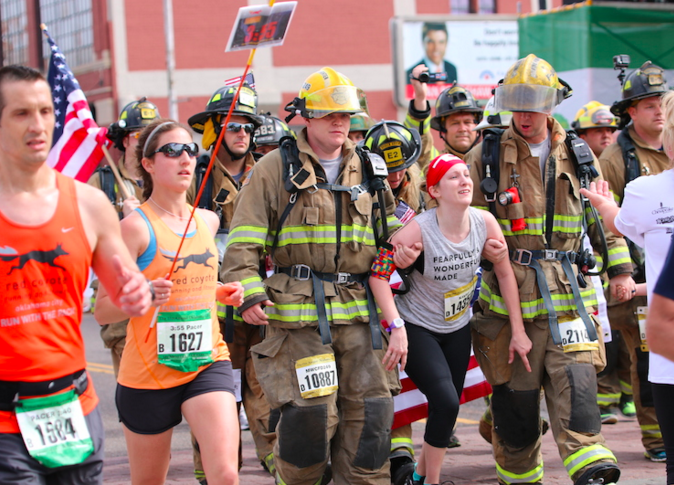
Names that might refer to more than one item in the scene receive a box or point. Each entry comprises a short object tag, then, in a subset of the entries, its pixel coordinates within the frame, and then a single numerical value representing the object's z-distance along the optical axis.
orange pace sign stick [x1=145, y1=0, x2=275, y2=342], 8.18
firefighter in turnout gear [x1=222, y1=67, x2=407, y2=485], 9.90
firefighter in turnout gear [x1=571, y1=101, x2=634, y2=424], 16.31
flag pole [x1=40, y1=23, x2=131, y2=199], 8.27
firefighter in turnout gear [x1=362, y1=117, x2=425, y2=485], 11.99
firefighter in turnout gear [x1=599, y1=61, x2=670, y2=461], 13.59
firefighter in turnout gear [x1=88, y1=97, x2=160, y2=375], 12.82
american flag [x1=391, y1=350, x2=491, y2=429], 12.12
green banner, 24.86
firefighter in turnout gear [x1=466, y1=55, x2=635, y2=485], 10.97
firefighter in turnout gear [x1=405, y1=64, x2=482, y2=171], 15.35
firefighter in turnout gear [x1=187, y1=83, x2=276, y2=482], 12.16
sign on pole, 8.70
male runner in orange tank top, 6.17
